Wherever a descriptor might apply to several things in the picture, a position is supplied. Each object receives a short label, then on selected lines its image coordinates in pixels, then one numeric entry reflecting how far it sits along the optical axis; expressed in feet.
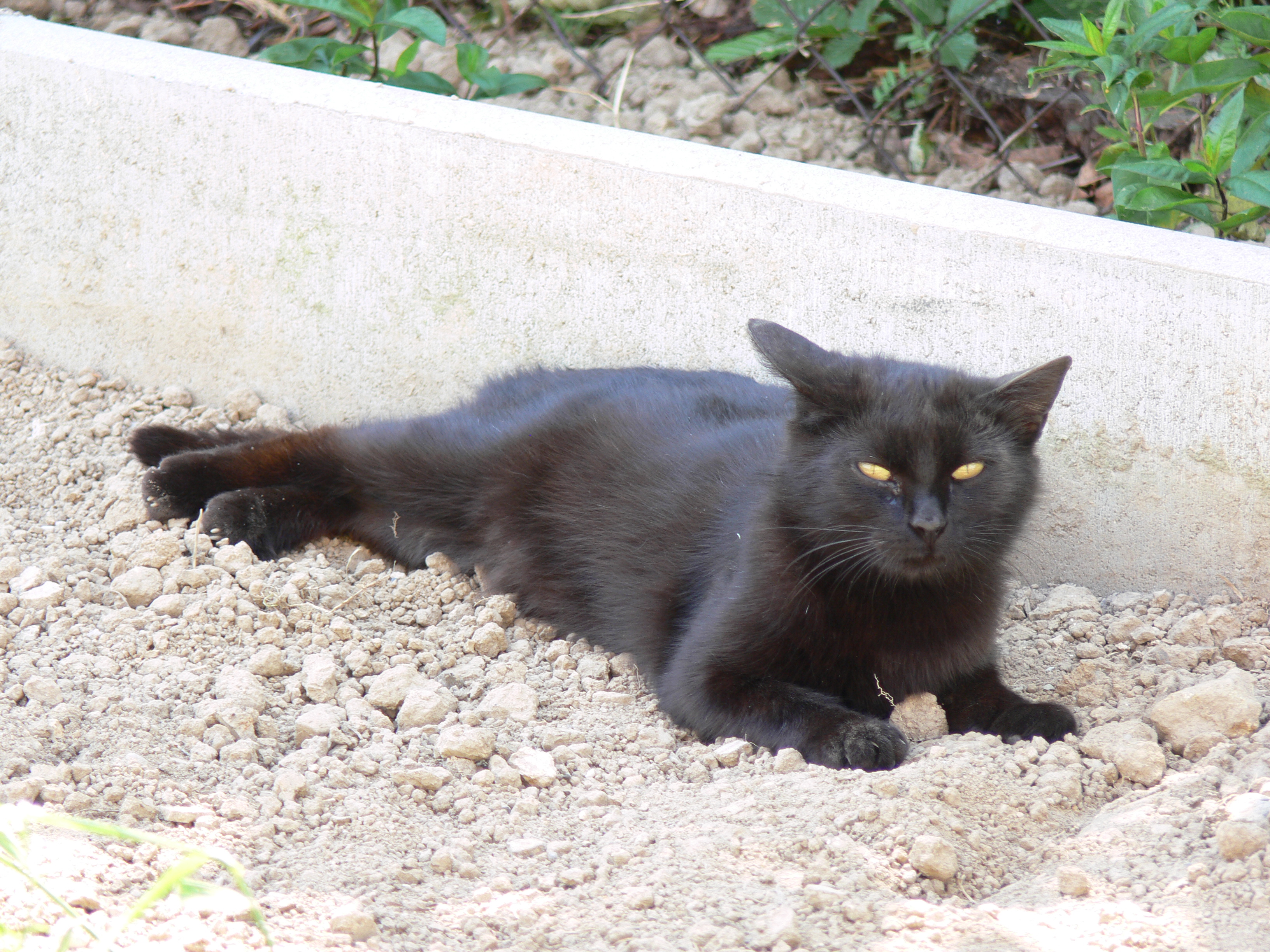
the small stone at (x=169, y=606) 17.84
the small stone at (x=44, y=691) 15.30
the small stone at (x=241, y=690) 15.71
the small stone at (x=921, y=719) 16.56
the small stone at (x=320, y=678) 16.42
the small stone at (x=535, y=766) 14.75
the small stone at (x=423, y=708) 15.94
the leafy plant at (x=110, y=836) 8.57
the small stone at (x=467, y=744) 15.07
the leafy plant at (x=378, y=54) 24.18
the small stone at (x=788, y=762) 14.87
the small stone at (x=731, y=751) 15.43
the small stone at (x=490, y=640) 18.17
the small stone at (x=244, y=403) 23.97
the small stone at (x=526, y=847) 13.12
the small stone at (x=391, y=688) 16.38
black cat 15.20
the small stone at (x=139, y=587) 18.24
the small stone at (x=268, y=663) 16.71
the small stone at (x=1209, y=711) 14.90
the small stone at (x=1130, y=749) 14.48
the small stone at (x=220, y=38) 31.30
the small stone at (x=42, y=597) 17.54
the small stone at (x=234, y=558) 19.08
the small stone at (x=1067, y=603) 18.71
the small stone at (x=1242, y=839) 11.89
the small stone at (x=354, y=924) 11.26
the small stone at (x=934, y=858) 12.37
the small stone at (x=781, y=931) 11.10
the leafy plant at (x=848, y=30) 25.45
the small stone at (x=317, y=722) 15.38
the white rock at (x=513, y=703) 16.24
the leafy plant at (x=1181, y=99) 19.30
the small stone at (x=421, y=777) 14.37
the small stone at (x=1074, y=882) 12.02
